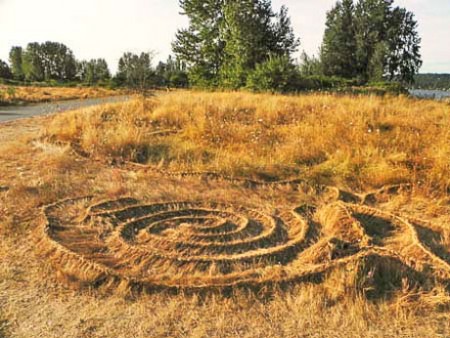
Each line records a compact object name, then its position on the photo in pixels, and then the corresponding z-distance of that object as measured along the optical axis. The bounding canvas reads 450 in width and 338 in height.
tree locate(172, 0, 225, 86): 25.86
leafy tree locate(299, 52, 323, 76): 28.17
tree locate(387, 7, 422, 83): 33.41
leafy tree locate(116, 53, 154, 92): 16.88
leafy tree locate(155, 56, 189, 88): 33.93
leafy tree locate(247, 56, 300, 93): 16.08
